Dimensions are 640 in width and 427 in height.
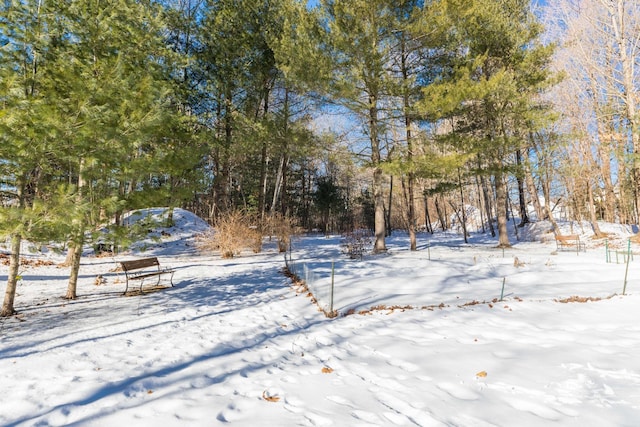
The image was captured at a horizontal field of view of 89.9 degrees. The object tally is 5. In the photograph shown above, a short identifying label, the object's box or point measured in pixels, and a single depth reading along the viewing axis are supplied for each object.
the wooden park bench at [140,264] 7.51
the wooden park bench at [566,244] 15.41
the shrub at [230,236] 13.55
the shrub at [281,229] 15.50
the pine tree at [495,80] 11.95
